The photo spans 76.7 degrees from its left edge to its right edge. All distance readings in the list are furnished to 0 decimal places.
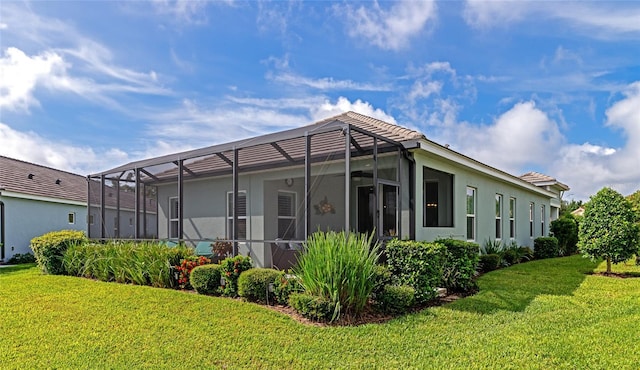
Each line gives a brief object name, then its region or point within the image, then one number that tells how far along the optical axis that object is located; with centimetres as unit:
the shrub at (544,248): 1638
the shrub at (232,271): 752
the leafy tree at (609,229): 1023
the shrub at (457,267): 790
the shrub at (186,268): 833
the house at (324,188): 856
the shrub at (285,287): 654
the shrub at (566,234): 1814
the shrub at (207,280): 777
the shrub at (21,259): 1630
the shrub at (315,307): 574
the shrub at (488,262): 1124
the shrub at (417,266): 681
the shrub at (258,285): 695
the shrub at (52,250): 1122
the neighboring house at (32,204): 1652
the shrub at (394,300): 623
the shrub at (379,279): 628
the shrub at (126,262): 860
